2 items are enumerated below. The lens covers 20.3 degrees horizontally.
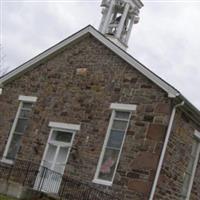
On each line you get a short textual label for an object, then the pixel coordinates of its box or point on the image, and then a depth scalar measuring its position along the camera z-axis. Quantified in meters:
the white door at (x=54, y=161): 23.45
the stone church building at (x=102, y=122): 21.84
